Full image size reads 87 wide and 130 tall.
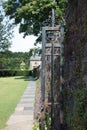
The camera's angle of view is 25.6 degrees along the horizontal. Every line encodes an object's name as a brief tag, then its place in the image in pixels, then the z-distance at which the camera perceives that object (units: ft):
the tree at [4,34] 97.61
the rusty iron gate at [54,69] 11.57
